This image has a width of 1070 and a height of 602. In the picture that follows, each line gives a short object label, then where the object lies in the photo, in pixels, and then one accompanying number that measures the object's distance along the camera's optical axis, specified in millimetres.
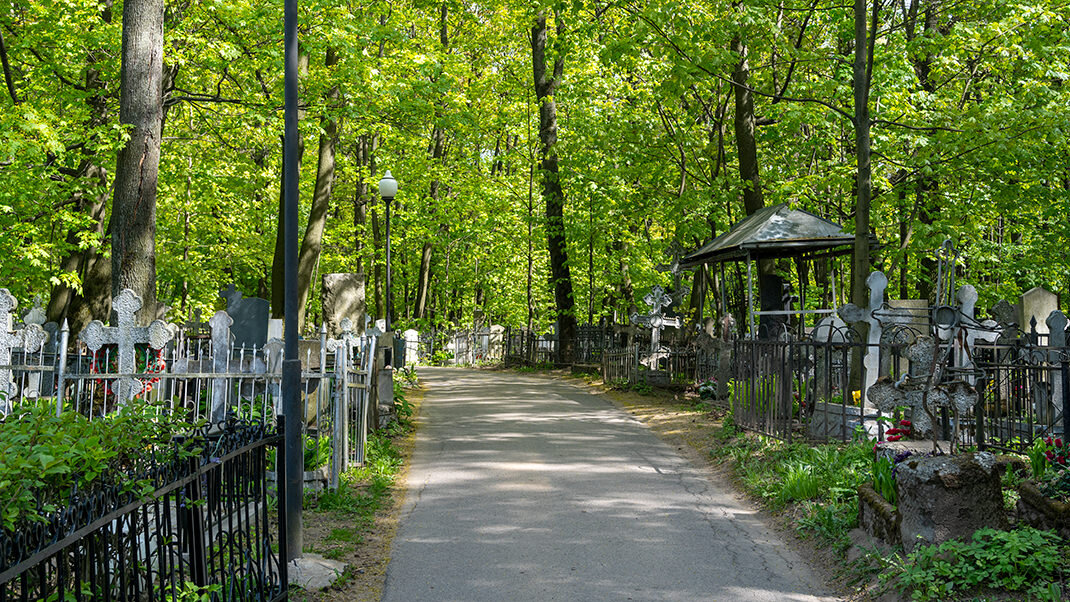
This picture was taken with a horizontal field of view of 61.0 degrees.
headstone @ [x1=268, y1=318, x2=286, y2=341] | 12172
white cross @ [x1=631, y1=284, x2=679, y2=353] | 21297
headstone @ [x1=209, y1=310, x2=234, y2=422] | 8789
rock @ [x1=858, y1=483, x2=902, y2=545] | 6445
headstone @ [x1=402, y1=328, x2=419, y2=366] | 35781
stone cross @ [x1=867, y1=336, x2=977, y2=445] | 6926
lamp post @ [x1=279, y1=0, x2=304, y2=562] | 6543
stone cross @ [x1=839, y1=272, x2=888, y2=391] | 10961
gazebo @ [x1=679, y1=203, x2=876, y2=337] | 13695
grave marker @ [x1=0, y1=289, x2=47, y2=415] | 8555
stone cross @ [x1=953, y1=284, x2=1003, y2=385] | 10675
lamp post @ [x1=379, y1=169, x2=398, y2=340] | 18281
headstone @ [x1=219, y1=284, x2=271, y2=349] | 16125
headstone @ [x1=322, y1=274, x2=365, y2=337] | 13336
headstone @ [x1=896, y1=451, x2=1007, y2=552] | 6055
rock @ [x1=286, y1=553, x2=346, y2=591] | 6094
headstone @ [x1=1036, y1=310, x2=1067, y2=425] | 10930
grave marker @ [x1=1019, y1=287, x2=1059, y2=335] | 13922
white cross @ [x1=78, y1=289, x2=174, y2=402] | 8398
